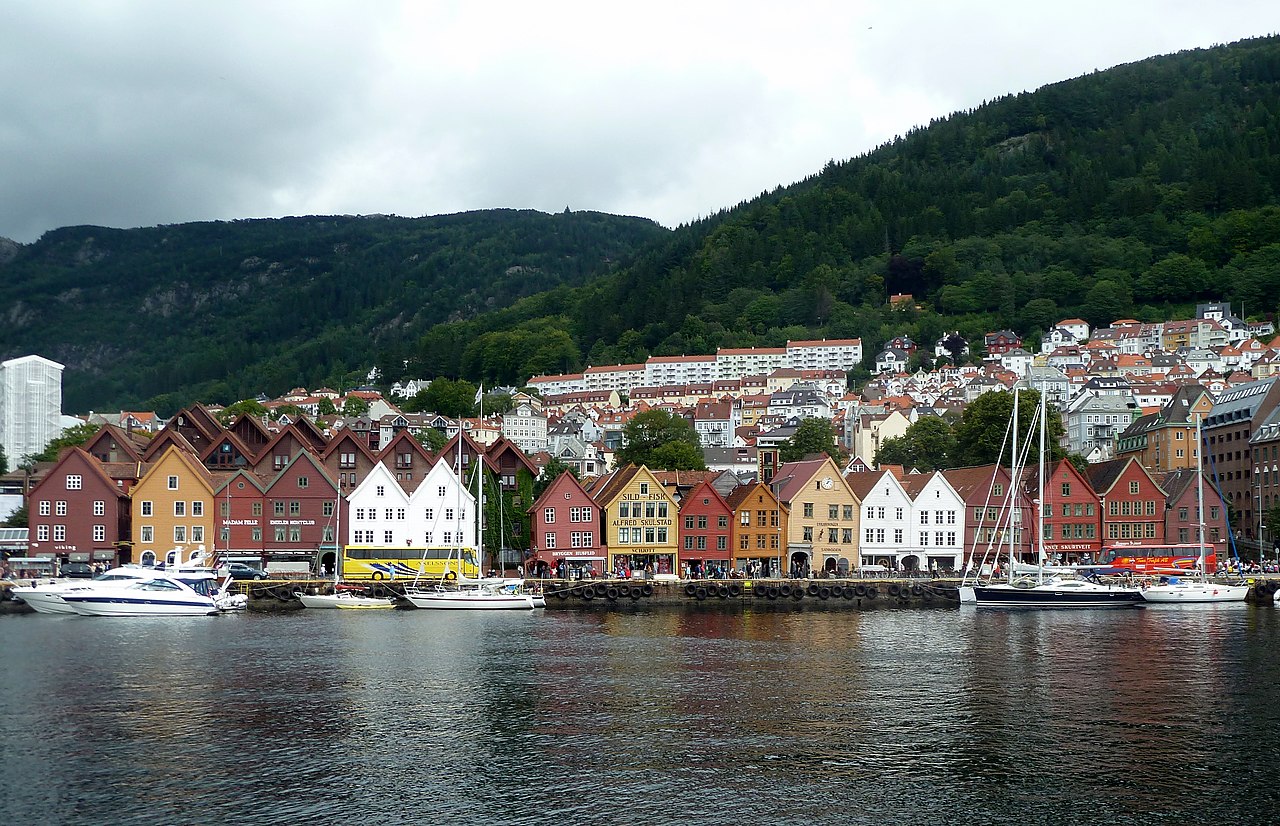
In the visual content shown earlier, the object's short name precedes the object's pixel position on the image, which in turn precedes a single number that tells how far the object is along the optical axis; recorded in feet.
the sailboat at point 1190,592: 267.80
